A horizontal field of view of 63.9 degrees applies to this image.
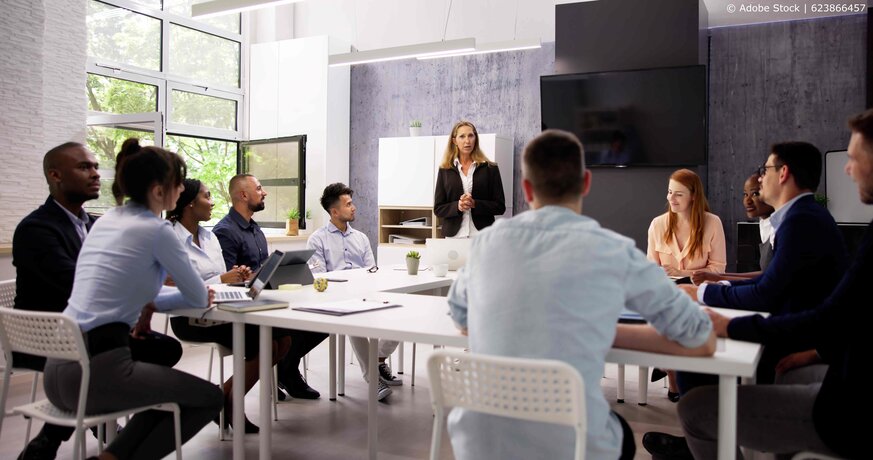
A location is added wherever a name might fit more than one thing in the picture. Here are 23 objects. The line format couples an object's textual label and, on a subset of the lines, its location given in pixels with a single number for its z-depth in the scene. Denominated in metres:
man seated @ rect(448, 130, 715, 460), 1.66
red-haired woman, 3.88
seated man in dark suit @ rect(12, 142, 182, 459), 2.78
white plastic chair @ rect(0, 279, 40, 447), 3.07
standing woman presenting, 5.15
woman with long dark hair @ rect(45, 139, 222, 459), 2.31
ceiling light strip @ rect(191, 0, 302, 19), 4.66
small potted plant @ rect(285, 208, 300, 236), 7.53
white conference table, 1.80
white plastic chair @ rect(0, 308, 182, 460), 2.20
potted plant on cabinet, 7.48
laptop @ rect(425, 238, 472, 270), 4.15
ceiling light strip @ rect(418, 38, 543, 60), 6.05
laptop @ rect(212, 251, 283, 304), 2.81
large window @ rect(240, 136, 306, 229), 7.68
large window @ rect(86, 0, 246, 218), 6.50
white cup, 4.00
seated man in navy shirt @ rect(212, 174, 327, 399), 4.16
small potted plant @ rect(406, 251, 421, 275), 4.10
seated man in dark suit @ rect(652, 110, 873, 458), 1.73
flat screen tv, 5.83
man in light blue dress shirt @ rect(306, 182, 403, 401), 4.48
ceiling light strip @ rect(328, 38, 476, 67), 5.90
